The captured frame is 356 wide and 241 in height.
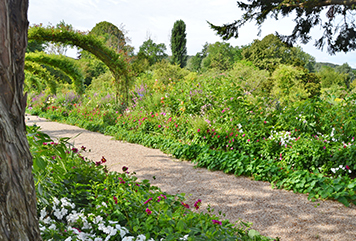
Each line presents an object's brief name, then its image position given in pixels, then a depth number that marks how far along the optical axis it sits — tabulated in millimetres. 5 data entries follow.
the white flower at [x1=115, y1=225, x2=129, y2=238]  1516
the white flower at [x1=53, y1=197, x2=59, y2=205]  1804
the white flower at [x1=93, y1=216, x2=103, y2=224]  1665
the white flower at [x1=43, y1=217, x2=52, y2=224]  1652
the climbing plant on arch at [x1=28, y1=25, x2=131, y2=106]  6989
